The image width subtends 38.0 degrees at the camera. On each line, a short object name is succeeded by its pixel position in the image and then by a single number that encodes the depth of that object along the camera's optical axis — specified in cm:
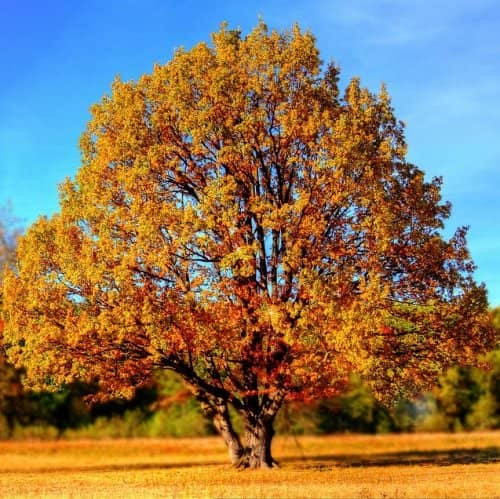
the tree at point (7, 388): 5538
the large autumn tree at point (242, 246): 2867
